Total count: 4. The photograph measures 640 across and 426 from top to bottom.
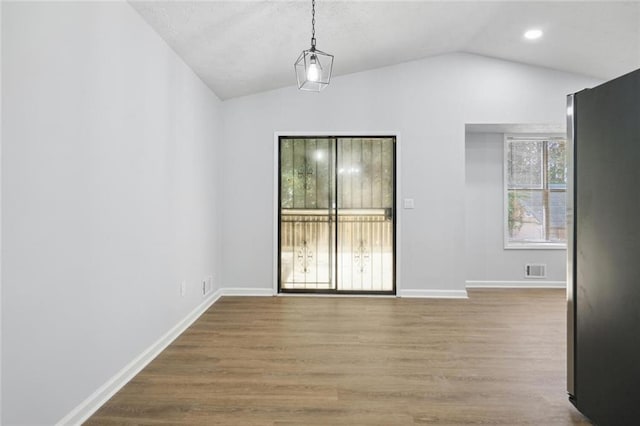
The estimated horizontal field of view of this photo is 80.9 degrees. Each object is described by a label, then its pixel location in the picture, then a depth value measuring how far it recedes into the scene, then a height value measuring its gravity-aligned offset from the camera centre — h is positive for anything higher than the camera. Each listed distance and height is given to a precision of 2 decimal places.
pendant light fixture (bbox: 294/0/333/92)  2.57 +0.98
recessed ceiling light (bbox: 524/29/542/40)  3.87 +1.85
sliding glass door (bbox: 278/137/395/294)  4.84 -0.07
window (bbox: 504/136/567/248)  5.39 +0.26
